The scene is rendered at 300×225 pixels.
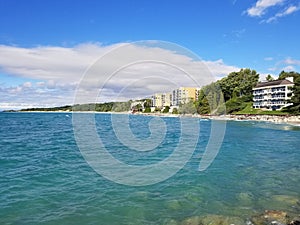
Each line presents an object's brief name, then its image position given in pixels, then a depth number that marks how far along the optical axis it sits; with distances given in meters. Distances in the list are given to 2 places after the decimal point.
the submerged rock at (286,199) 10.16
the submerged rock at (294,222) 8.00
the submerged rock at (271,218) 8.33
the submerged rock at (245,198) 10.39
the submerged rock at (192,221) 8.50
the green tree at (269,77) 132.50
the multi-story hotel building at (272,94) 93.59
